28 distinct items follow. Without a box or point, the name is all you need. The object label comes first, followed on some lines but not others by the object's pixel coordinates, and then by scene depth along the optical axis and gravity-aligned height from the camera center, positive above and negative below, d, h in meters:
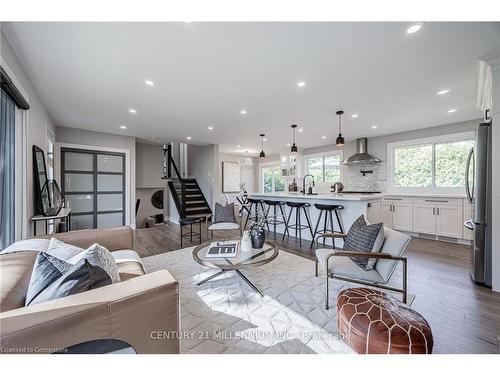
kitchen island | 3.42 -0.34
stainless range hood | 5.54 +0.87
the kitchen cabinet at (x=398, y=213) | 4.75 -0.64
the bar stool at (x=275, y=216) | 4.63 -0.69
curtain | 2.10 +0.19
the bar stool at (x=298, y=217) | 4.14 -0.65
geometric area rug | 1.52 -1.18
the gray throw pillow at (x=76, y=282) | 1.00 -0.49
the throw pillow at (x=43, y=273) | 1.04 -0.47
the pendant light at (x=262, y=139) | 5.29 +1.46
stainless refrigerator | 2.41 -0.29
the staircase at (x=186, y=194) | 6.06 -0.23
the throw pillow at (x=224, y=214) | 4.32 -0.57
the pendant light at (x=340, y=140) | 3.77 +0.89
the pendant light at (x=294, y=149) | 4.44 +0.85
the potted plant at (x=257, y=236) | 2.47 -0.59
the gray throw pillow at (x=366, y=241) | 1.94 -0.54
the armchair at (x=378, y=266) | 1.77 -0.76
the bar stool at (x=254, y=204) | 5.25 -0.44
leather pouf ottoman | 1.11 -0.82
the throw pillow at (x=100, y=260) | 1.23 -0.46
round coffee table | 1.97 -0.75
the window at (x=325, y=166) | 6.79 +0.75
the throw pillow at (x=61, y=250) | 1.50 -0.48
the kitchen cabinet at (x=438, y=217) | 4.09 -0.63
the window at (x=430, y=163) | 4.45 +0.58
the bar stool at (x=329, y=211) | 3.63 -0.46
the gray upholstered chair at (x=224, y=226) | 4.00 -0.77
